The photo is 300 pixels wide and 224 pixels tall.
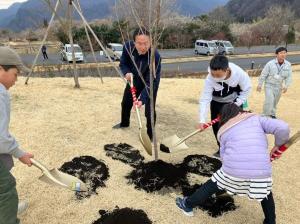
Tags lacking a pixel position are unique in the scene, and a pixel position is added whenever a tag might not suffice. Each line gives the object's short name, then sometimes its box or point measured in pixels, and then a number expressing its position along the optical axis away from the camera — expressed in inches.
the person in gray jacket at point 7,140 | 58.1
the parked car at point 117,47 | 576.9
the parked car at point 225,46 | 682.1
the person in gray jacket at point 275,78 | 152.8
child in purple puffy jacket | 66.5
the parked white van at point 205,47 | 687.6
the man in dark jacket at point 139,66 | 101.9
